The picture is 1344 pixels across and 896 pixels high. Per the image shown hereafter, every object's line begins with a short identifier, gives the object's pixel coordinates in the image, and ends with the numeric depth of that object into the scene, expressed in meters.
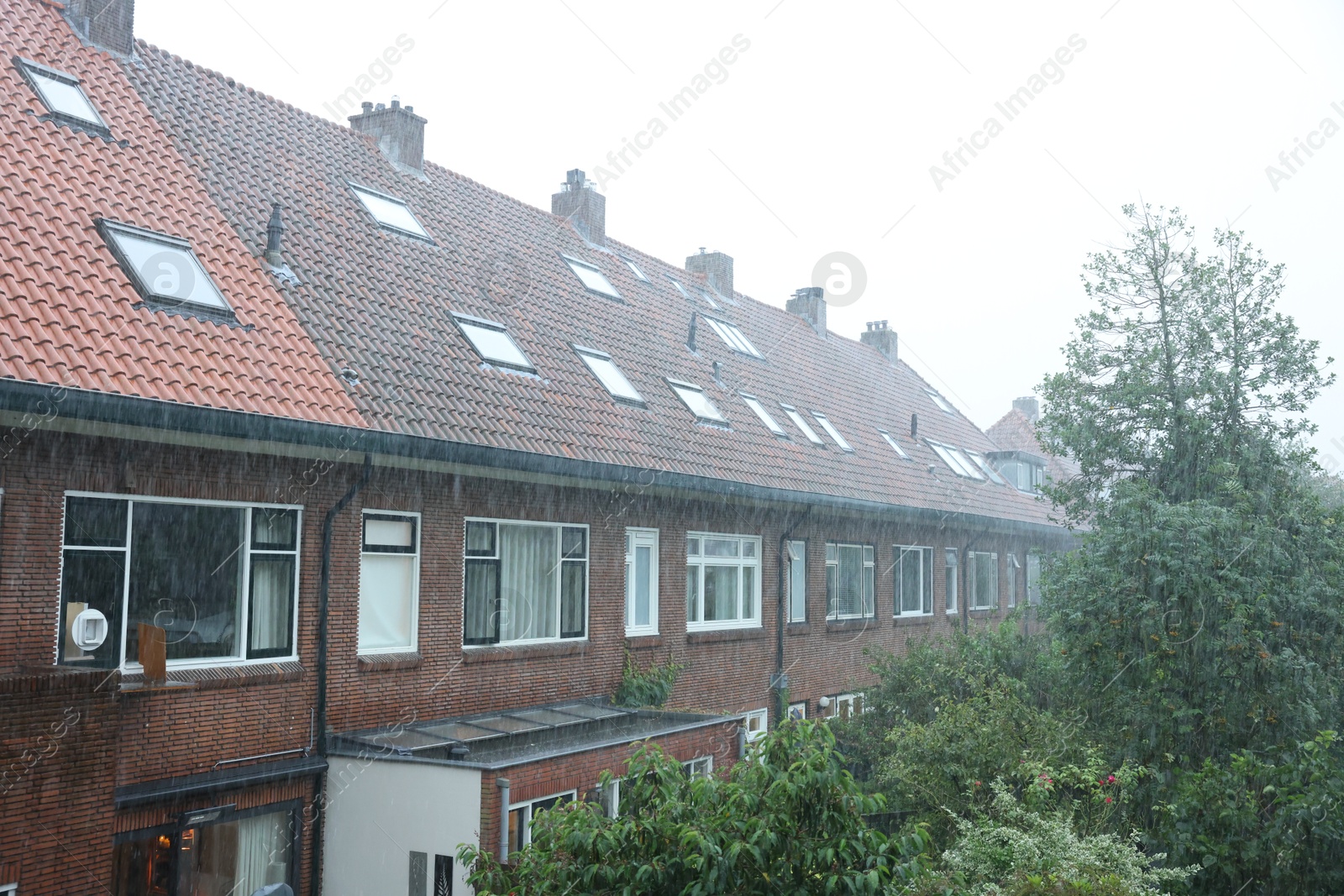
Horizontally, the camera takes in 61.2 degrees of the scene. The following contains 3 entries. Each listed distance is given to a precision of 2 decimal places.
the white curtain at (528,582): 11.95
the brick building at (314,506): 8.03
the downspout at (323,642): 9.60
